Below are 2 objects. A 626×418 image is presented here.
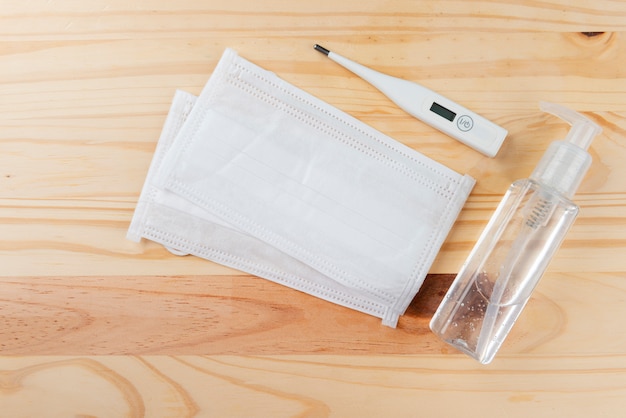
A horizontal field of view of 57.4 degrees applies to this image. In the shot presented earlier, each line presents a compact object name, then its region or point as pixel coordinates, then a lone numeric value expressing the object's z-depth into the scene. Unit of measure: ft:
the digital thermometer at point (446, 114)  1.83
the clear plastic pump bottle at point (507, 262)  1.77
